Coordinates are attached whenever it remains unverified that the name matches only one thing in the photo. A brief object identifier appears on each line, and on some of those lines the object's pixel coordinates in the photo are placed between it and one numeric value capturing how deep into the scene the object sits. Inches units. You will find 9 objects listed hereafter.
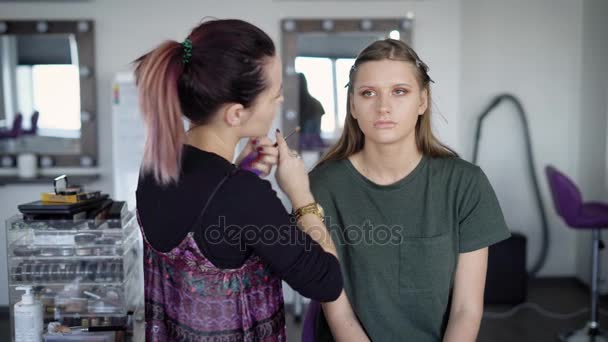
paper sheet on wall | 136.6
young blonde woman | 54.2
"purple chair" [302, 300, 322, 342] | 58.4
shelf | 139.8
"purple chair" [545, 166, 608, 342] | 125.4
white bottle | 53.7
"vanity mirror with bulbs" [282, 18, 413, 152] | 143.6
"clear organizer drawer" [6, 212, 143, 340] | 57.5
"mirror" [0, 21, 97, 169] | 140.3
